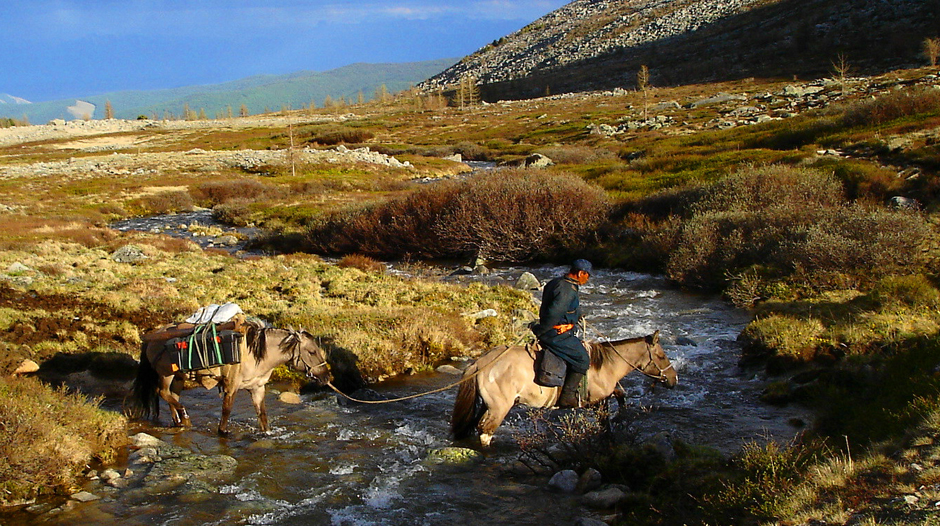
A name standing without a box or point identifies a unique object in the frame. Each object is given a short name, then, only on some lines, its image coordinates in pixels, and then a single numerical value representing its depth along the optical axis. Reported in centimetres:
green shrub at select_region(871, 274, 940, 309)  1182
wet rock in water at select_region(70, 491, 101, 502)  684
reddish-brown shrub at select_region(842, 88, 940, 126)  3050
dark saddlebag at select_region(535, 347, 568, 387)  784
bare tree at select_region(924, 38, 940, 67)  6606
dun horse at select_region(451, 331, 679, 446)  782
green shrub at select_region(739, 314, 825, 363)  1072
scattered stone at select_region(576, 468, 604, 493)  692
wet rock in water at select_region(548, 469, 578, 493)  697
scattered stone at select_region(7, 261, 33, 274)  1919
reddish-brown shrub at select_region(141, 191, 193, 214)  4234
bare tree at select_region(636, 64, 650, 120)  6962
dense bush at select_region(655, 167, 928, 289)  1488
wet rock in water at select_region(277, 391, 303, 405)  1031
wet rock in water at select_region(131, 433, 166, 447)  822
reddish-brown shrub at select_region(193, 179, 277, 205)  4428
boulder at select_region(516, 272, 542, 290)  1879
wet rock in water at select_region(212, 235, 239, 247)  2988
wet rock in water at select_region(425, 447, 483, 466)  789
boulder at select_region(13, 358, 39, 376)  1031
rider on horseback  770
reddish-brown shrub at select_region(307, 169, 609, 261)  2306
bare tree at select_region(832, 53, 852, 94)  5959
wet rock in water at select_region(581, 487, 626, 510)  654
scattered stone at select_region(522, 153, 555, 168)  4570
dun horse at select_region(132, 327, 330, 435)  852
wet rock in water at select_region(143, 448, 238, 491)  720
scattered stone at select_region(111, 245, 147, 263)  2317
